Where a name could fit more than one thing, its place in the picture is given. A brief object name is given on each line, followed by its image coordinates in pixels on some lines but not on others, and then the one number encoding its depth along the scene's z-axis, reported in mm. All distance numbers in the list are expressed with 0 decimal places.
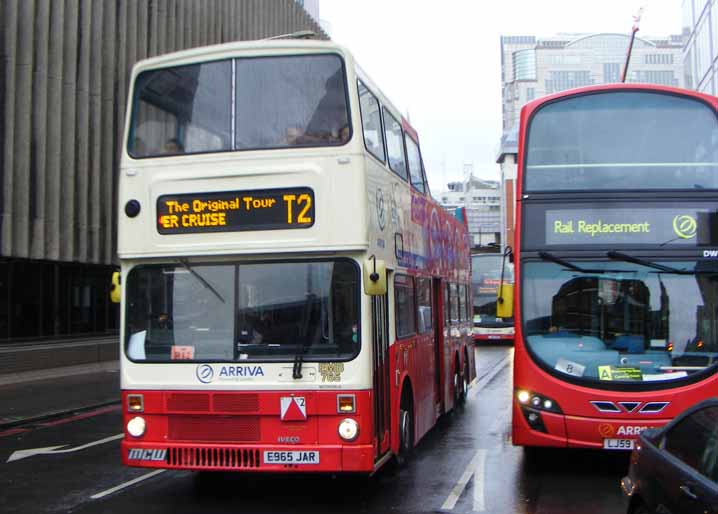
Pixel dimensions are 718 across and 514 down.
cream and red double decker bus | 7379
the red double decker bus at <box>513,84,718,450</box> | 8766
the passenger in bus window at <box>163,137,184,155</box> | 7938
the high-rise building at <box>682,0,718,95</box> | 37844
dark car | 4746
